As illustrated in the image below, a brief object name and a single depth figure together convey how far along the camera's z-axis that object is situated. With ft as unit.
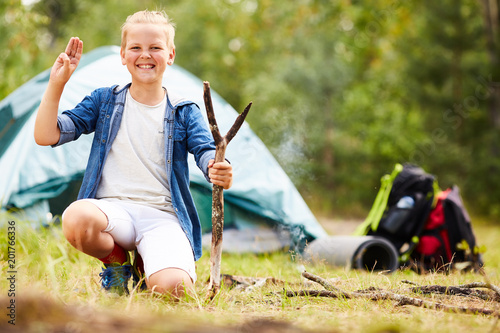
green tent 11.32
